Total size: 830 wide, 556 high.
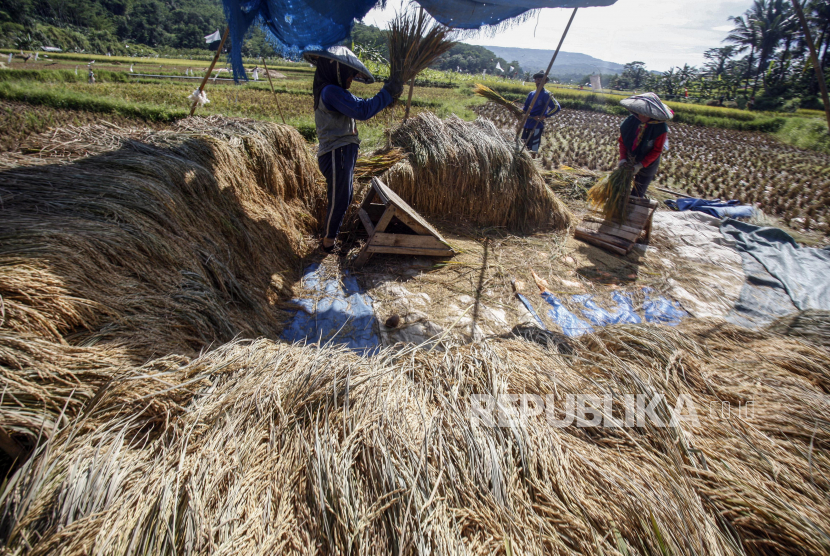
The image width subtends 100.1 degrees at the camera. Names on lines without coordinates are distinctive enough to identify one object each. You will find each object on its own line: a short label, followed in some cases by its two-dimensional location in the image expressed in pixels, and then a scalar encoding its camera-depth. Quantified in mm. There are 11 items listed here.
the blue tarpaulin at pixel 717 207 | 5797
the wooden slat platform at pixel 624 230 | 4508
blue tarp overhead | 3016
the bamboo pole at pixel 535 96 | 4748
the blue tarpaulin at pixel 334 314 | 2756
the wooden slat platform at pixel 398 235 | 3432
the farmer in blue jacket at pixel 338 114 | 3043
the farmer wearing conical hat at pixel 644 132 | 4184
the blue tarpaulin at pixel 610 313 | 3252
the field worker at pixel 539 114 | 6340
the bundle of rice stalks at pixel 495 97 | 5031
